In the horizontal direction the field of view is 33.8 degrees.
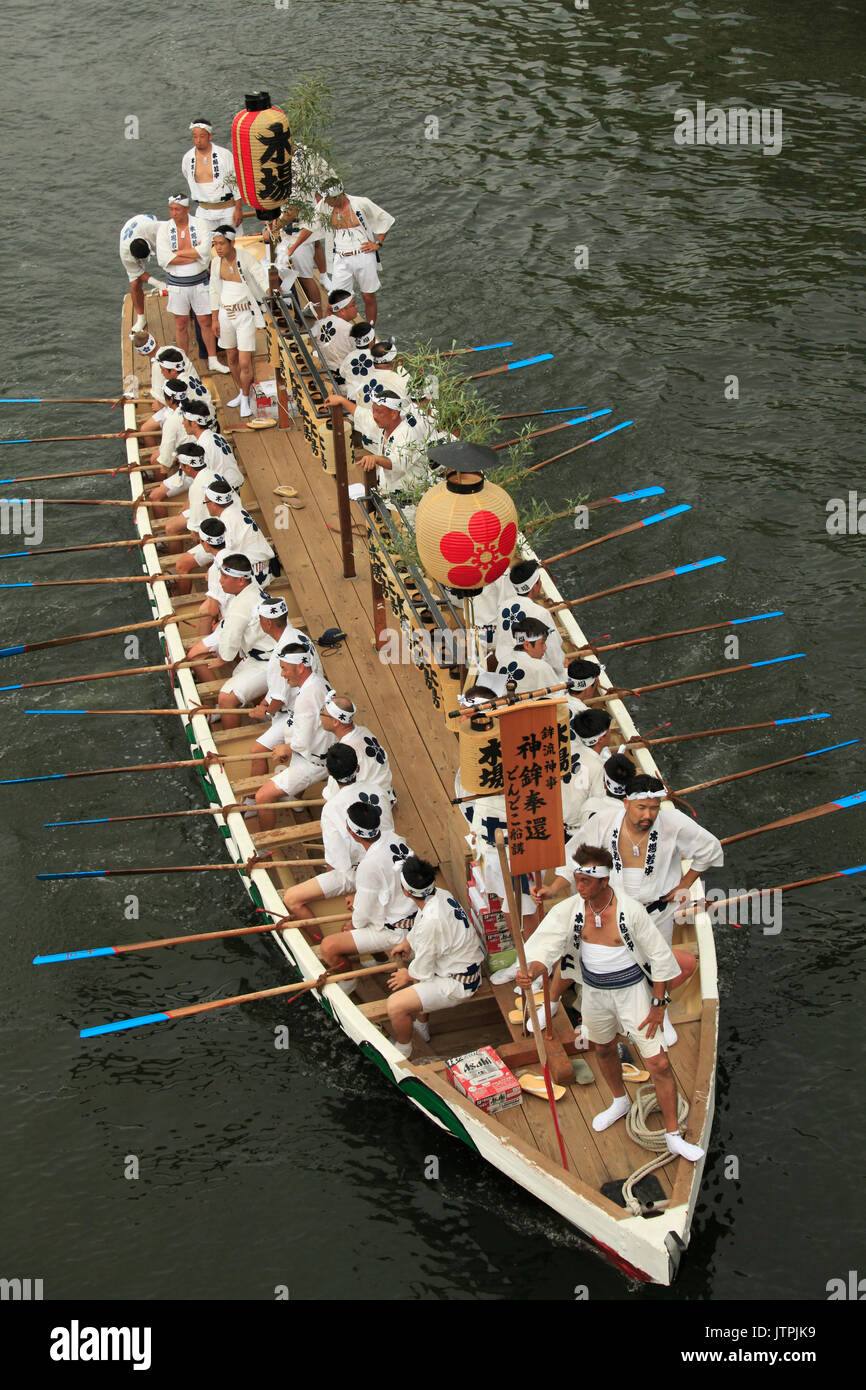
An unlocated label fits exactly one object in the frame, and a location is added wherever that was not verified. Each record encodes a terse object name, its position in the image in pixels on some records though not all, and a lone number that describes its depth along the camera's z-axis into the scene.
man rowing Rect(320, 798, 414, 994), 12.36
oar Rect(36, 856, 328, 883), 13.51
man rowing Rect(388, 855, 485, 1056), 11.70
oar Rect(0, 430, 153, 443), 19.40
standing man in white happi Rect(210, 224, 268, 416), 18.89
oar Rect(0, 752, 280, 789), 14.49
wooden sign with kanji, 11.08
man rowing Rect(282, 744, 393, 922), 12.80
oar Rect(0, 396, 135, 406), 20.27
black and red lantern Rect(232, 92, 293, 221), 16.70
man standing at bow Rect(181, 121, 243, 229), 20.06
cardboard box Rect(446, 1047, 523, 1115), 11.37
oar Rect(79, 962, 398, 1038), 12.31
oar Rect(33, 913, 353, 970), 12.91
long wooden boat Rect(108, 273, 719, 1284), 10.82
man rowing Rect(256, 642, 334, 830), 13.84
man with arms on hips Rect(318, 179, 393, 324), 19.50
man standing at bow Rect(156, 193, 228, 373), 19.83
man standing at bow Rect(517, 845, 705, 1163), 10.74
